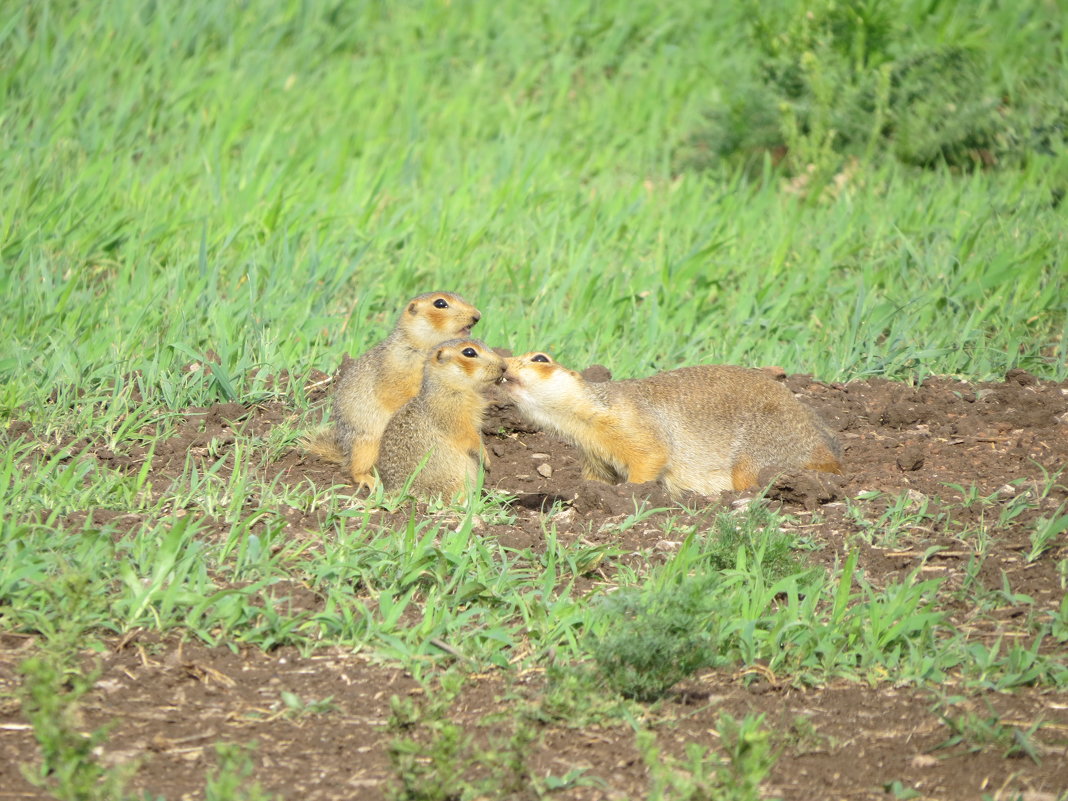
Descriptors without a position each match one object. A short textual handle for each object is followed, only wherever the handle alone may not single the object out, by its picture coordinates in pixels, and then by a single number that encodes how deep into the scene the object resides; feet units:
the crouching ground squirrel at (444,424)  38.37
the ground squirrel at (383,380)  40.60
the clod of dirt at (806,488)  35.60
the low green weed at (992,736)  24.94
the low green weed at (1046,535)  32.09
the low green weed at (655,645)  26.16
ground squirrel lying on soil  38.75
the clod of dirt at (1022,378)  45.14
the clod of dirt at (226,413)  41.04
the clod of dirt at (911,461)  38.68
